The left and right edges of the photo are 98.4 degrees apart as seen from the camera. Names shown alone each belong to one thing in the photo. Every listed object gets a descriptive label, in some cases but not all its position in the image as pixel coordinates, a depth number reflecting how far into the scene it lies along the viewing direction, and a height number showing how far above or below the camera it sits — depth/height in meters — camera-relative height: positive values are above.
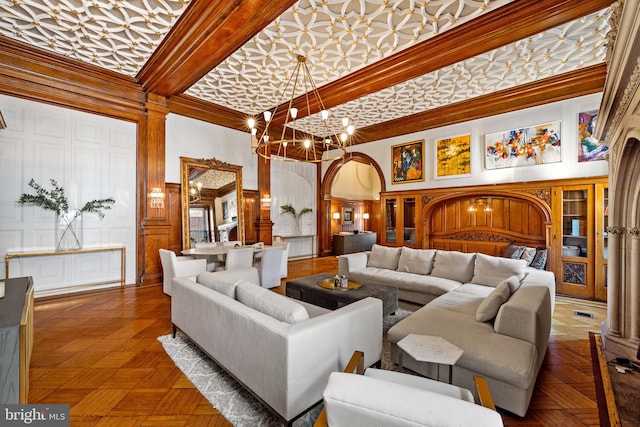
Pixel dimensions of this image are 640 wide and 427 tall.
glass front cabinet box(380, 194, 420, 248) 6.71 -0.14
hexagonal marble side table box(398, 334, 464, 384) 1.67 -0.86
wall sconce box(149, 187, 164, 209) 5.15 +0.32
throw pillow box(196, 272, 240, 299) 2.31 -0.61
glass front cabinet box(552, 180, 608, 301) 4.42 -0.42
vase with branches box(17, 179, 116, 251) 4.15 +0.11
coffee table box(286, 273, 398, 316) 3.20 -0.95
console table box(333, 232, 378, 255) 9.05 -0.96
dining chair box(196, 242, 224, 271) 4.82 -0.84
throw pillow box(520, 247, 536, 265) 4.54 -0.67
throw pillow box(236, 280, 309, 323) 1.77 -0.62
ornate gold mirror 5.75 +0.31
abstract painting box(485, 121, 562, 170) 4.87 +1.27
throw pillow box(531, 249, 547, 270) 4.61 -0.77
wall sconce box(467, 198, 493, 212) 5.85 +0.20
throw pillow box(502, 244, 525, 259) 4.71 -0.65
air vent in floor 3.71 -1.36
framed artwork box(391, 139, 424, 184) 6.55 +1.29
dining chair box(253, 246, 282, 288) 4.79 -0.93
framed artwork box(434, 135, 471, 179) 5.86 +1.27
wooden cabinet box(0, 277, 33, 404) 1.54 -0.81
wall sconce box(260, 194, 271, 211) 7.06 +0.33
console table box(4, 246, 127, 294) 3.90 -0.59
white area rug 1.79 -1.32
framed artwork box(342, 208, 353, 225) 10.85 -0.05
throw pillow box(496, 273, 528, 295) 2.59 -0.66
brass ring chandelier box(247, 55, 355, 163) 3.67 +2.21
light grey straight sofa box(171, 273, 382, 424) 1.56 -0.82
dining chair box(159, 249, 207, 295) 4.16 -0.79
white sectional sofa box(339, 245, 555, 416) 1.82 -0.95
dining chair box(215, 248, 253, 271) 4.48 -0.73
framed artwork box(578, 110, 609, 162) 4.45 +1.20
